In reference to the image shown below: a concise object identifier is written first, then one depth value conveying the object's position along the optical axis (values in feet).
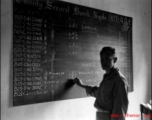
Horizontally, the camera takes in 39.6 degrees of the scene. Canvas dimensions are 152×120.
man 7.32
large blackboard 8.23
